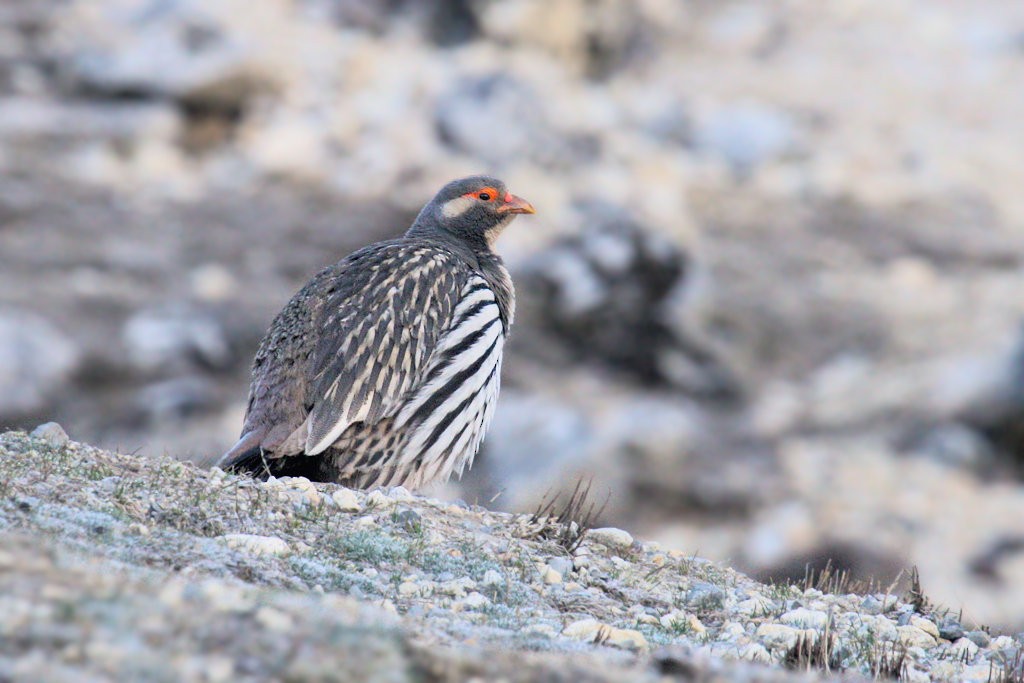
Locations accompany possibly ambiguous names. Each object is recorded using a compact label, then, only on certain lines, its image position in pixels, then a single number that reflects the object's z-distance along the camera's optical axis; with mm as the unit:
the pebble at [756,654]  12187
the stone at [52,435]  15648
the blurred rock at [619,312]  48219
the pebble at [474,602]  12680
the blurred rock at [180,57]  56406
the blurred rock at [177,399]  41375
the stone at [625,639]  11781
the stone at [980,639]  15367
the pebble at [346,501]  15133
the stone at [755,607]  14906
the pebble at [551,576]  14539
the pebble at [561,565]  15055
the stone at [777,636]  13273
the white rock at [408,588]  12867
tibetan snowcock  17562
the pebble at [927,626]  15391
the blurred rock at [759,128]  57281
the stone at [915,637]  14578
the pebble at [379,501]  15422
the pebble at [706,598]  14876
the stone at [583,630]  12128
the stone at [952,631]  15569
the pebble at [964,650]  14352
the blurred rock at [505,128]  54344
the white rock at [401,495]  16062
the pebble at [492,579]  13706
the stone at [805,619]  14336
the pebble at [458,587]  13047
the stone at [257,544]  12789
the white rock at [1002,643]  15235
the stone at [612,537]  17141
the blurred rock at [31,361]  41625
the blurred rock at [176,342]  44219
